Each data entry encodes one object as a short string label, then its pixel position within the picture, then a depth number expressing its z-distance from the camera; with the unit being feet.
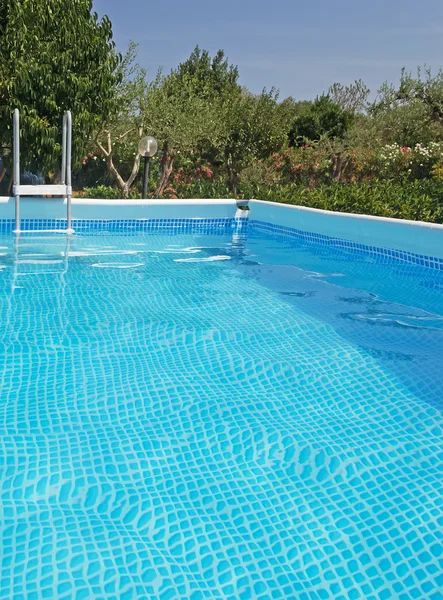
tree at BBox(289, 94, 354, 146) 79.05
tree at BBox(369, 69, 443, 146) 54.95
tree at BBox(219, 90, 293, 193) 52.60
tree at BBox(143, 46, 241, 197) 45.91
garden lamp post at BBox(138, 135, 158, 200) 35.94
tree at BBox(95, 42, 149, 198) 43.14
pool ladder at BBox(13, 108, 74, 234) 30.07
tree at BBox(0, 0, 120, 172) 32.30
